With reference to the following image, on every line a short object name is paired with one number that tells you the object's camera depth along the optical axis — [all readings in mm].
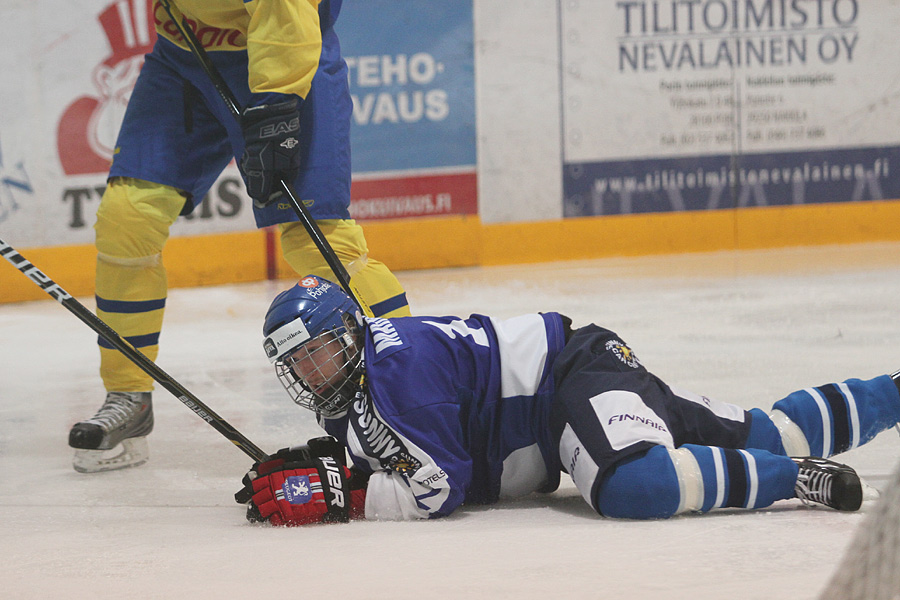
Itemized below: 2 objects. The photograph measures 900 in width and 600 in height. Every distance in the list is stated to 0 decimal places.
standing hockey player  14363
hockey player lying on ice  13794
